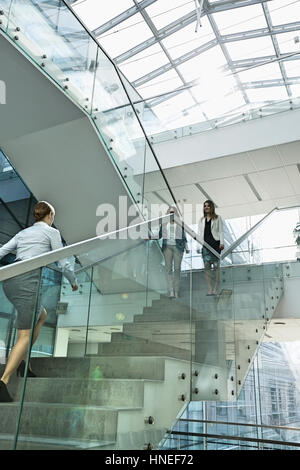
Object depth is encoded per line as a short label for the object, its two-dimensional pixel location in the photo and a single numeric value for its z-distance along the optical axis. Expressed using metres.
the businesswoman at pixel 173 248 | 3.77
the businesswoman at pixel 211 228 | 5.81
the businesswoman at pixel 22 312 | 2.05
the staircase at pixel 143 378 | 2.05
